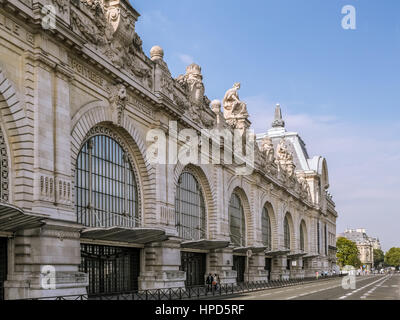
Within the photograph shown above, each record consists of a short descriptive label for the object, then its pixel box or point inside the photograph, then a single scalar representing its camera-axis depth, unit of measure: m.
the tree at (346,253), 168.12
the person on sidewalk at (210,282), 45.47
